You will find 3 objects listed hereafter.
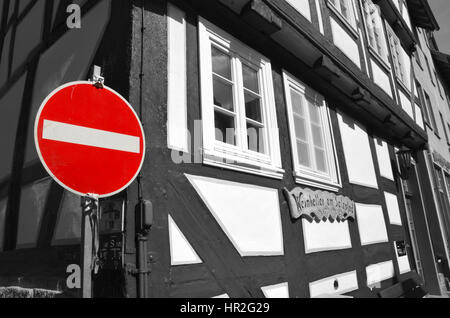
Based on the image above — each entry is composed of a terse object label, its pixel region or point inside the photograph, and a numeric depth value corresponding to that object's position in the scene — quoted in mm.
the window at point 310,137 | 4637
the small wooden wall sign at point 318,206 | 4129
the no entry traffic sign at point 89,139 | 1868
